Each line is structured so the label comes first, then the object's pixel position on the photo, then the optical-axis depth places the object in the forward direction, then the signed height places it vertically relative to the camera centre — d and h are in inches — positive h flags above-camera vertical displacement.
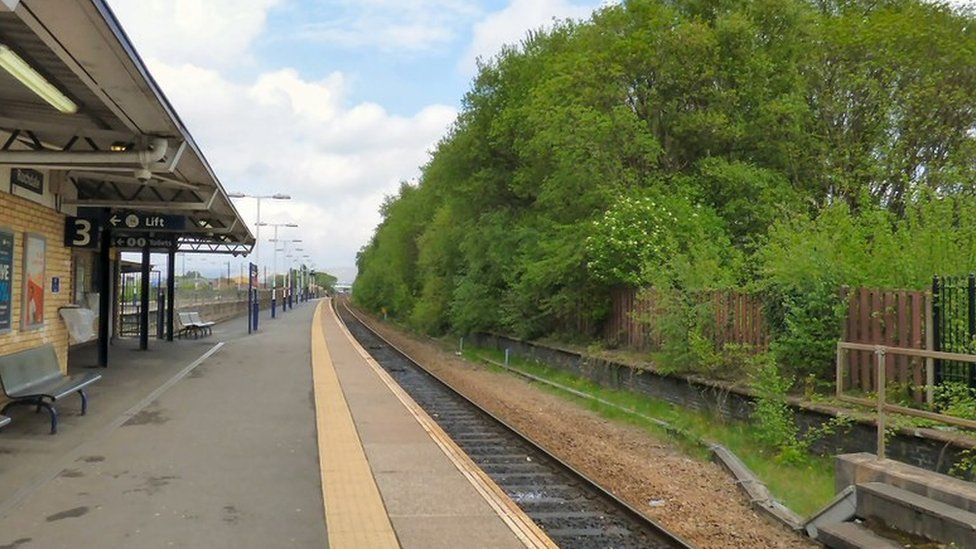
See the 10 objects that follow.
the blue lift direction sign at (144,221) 610.5 +53.5
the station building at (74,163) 251.4 +70.5
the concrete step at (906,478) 234.8 -60.6
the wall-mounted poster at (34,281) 447.5 +3.1
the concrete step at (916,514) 218.5 -66.4
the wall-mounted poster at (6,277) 409.7 +4.7
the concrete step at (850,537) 236.1 -76.2
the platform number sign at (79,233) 529.7 +36.4
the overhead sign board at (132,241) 756.0 +44.7
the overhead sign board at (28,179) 419.5 +60.2
